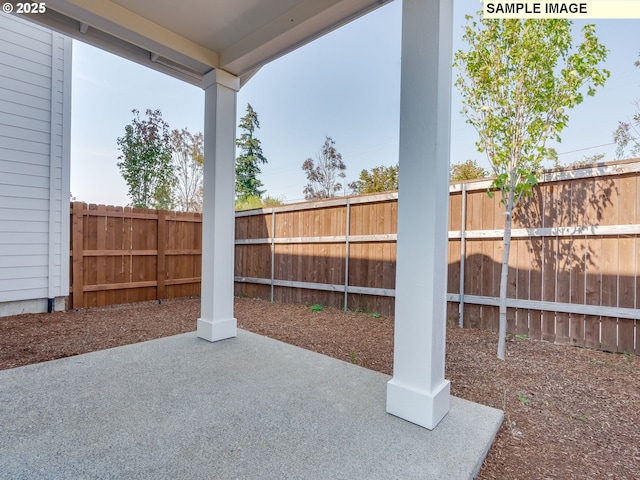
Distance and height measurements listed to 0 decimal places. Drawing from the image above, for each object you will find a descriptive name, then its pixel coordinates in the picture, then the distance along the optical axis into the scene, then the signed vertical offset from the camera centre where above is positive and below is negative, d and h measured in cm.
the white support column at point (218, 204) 304 +36
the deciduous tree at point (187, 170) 1145 +266
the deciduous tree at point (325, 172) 1393 +320
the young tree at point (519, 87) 282 +149
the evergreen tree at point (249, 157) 1548 +425
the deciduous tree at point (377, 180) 1145 +242
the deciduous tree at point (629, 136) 581 +234
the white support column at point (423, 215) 168 +16
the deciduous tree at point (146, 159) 1016 +268
